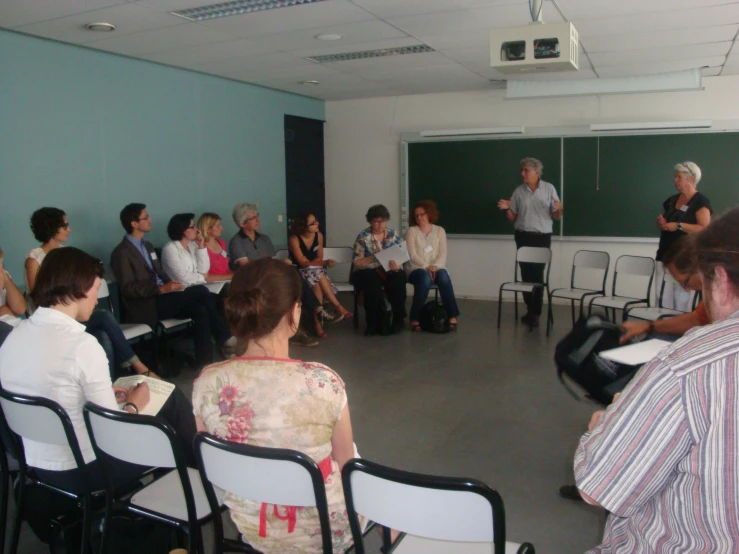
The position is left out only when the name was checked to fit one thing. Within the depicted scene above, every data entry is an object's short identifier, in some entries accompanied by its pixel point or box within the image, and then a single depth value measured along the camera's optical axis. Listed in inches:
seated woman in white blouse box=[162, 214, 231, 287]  201.6
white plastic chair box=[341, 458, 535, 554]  52.9
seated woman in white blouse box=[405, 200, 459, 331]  250.4
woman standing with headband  205.0
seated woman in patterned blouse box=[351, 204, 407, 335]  241.8
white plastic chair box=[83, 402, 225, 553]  71.7
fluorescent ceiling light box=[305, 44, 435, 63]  207.2
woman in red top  225.3
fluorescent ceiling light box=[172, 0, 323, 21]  154.2
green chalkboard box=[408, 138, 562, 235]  292.4
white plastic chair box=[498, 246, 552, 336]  246.4
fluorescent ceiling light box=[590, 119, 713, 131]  261.7
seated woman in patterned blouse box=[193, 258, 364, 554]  66.2
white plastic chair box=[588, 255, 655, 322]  213.0
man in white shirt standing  255.1
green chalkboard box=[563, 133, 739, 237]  262.8
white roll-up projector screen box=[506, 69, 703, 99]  250.5
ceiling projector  152.0
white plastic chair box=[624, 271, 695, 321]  188.4
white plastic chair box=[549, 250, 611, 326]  233.5
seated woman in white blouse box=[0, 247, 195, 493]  82.3
